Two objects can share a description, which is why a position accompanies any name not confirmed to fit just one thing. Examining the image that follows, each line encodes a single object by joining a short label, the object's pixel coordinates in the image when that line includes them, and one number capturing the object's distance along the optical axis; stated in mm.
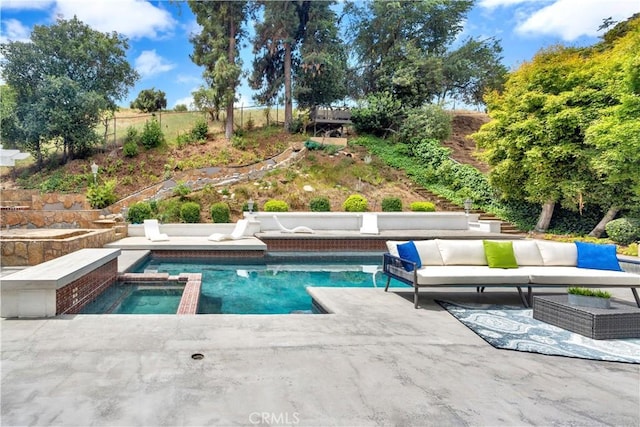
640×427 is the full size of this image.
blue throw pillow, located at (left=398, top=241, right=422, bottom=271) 5102
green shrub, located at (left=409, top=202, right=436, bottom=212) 16141
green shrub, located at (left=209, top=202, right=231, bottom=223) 13570
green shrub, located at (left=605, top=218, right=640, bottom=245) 11328
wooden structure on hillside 24906
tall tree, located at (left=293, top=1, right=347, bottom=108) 22953
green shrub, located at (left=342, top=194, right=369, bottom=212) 15805
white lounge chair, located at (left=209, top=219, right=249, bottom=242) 10328
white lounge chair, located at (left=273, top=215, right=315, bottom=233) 11805
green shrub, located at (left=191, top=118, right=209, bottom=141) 22484
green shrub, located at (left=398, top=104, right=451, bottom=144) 22391
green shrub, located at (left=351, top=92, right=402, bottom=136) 23812
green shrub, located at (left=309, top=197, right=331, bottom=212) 15500
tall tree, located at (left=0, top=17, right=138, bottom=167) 18531
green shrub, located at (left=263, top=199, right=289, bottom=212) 14591
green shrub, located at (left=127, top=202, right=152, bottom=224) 13117
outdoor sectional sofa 4863
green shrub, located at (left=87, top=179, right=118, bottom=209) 14342
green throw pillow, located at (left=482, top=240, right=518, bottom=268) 5449
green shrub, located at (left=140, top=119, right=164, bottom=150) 21016
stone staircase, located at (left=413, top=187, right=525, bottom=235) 15327
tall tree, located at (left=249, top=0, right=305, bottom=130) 22594
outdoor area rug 3408
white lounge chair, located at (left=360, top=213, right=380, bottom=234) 12516
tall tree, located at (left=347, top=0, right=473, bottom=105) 24453
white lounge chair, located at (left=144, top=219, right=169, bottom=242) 10398
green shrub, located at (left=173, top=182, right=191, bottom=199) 15359
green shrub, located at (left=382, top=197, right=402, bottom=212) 16062
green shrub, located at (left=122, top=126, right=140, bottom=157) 20219
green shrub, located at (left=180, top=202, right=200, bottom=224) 13406
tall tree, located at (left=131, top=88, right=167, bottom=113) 28500
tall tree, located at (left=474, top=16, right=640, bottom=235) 11130
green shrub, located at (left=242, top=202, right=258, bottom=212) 14773
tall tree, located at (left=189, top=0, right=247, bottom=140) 21203
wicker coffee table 3781
